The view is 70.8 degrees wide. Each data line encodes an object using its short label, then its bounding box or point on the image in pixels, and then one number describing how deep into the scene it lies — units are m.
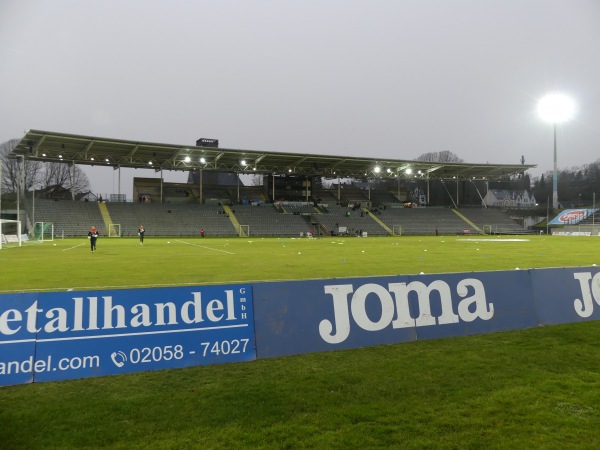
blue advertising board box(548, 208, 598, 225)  69.67
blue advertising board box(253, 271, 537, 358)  5.95
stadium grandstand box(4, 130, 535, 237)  51.91
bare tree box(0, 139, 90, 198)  67.19
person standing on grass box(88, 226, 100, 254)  25.47
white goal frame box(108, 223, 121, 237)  50.59
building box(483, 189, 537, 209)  116.26
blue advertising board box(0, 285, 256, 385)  4.98
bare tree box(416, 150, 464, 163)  114.62
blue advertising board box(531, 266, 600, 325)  7.57
